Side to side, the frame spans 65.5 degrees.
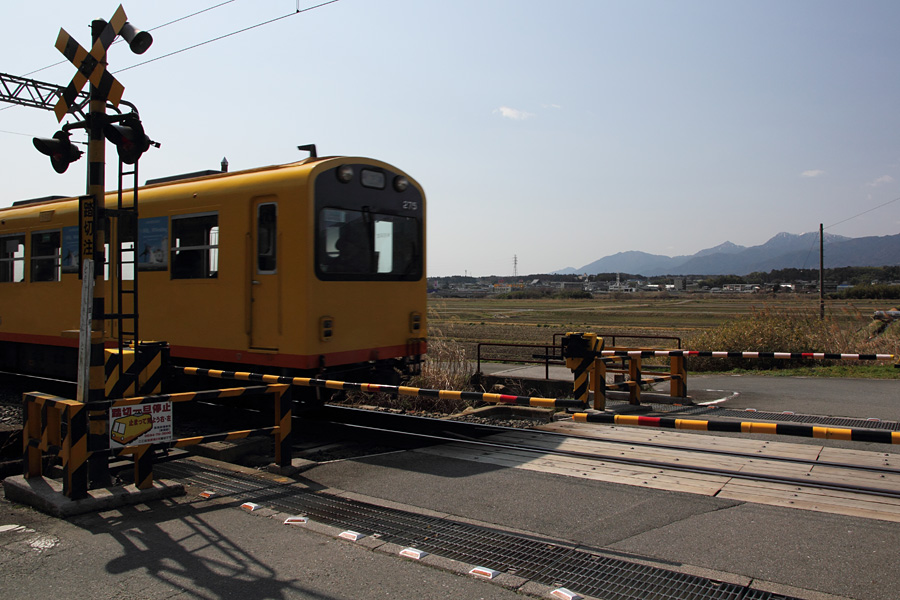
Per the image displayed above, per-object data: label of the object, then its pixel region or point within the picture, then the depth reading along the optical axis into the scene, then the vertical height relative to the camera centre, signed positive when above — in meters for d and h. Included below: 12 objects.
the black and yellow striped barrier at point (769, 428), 4.47 -0.93
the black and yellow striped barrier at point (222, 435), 5.74 -1.28
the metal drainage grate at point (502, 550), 3.93 -1.68
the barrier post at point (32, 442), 5.88 -1.27
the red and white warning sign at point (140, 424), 5.66 -1.08
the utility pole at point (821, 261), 26.85 +1.27
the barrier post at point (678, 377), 11.09 -1.36
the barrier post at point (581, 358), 9.70 -0.91
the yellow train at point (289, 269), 8.31 +0.31
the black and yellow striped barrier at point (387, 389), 5.90 -0.91
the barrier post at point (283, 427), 6.66 -1.28
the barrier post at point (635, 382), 10.58 -1.36
